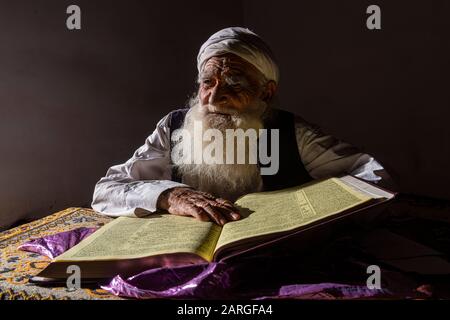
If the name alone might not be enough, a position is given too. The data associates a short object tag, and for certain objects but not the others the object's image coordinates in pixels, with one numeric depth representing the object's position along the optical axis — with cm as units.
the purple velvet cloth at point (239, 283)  78
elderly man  145
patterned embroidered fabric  83
